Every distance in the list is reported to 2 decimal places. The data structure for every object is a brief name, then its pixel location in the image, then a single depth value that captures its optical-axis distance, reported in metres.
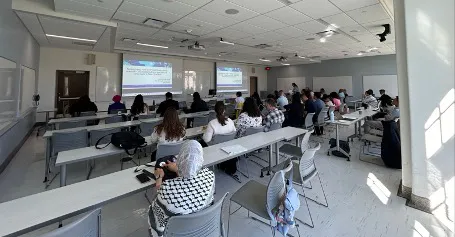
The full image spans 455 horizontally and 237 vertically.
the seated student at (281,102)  6.89
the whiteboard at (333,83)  11.93
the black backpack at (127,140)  2.58
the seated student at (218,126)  3.21
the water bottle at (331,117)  4.49
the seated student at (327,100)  6.32
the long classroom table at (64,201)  1.17
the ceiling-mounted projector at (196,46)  6.73
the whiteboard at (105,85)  8.32
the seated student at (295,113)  5.27
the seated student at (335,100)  6.42
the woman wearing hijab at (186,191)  1.37
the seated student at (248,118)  3.66
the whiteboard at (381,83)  10.51
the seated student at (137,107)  5.22
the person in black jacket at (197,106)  6.30
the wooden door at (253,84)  14.84
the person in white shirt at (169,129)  2.79
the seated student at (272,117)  4.06
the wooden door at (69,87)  7.69
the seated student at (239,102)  7.05
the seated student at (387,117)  3.88
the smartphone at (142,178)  1.68
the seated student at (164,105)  5.12
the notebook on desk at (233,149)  2.41
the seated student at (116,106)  5.67
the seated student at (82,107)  5.52
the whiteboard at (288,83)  13.89
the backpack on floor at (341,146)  4.30
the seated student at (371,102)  6.91
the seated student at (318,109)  5.60
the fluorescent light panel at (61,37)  5.76
